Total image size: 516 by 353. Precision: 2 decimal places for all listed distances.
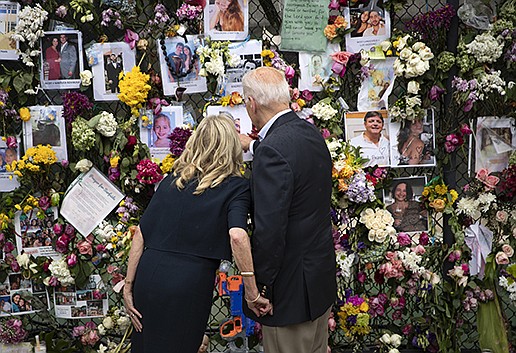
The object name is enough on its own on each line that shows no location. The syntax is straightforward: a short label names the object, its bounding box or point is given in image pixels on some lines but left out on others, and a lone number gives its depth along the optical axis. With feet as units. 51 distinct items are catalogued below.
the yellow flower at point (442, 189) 11.61
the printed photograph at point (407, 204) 11.77
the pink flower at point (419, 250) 11.64
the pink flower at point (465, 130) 11.40
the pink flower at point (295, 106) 11.50
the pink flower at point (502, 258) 11.48
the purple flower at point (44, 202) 12.01
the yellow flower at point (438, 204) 11.55
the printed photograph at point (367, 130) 11.67
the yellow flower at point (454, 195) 11.60
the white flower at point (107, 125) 11.57
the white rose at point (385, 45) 11.37
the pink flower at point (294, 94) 11.50
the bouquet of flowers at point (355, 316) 11.64
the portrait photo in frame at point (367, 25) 11.46
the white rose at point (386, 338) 11.78
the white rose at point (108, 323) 12.09
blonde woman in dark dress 8.70
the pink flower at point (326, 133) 11.57
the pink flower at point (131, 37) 11.68
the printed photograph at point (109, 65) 11.77
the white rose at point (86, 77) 11.74
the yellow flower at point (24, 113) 11.98
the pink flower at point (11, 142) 12.06
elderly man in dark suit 8.39
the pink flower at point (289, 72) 11.43
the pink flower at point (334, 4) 11.41
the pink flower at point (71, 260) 11.93
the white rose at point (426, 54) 11.23
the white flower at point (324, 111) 11.46
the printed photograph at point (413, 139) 11.67
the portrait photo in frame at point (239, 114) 11.69
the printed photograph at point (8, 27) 12.01
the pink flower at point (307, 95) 11.57
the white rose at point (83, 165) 11.82
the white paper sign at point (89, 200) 11.98
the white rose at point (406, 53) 11.27
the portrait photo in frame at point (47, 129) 12.02
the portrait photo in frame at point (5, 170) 12.20
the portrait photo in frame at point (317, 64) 11.53
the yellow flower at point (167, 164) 11.72
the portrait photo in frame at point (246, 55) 11.56
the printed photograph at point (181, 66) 11.62
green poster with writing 11.40
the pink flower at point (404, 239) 11.68
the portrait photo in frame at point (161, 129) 11.78
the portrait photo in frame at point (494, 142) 11.61
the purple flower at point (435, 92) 11.33
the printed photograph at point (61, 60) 11.85
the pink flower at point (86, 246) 11.96
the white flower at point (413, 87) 11.30
